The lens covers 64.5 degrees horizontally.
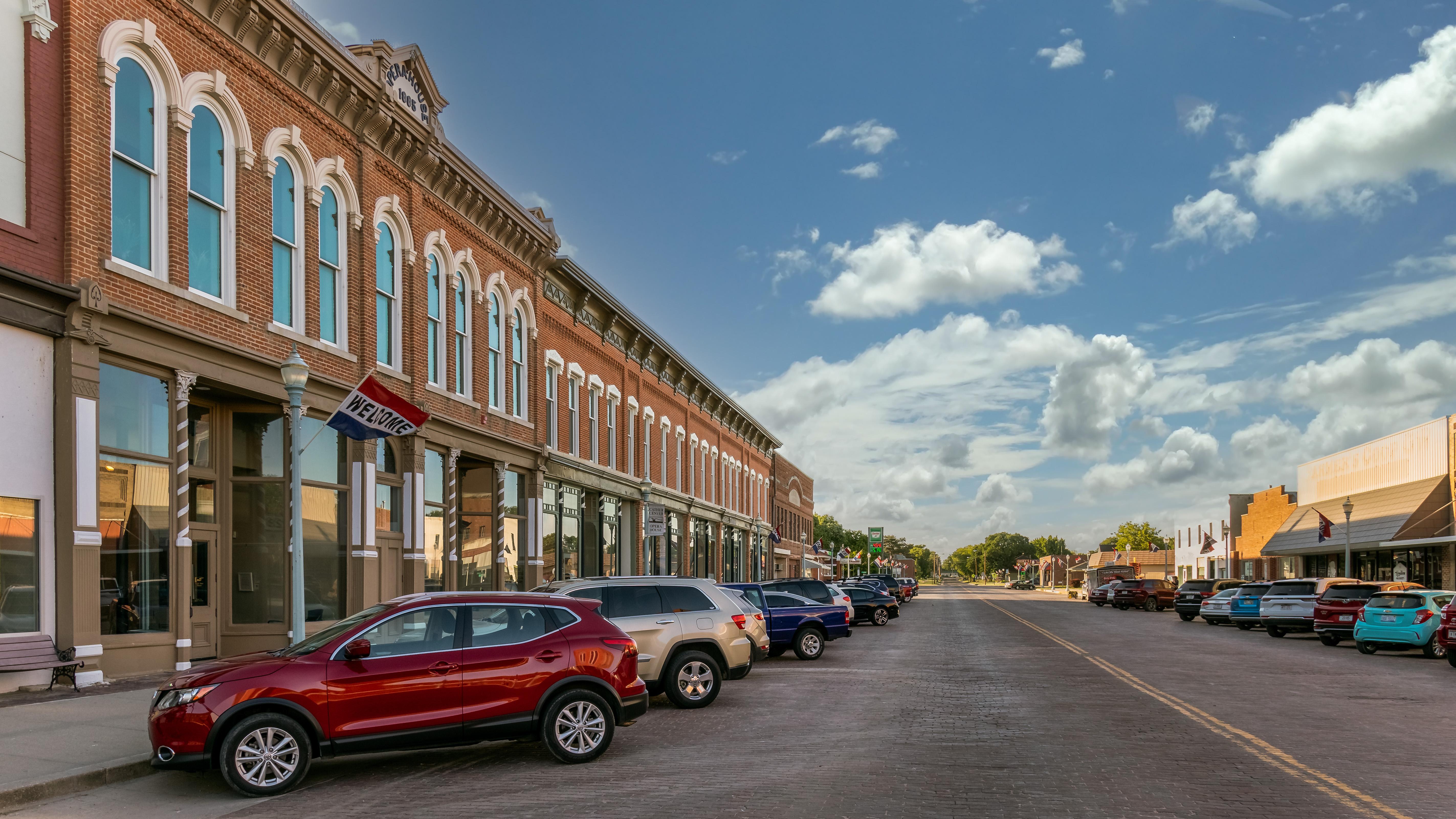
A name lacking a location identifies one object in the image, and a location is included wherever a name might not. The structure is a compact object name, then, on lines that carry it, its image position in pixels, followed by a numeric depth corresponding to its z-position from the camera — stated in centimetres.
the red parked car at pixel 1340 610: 2791
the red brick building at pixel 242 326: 1516
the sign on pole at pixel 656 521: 3073
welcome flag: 1605
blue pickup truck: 2356
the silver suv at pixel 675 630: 1493
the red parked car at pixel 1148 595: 5603
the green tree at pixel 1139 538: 14762
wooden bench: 1393
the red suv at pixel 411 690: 947
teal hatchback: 2425
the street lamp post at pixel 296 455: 1431
